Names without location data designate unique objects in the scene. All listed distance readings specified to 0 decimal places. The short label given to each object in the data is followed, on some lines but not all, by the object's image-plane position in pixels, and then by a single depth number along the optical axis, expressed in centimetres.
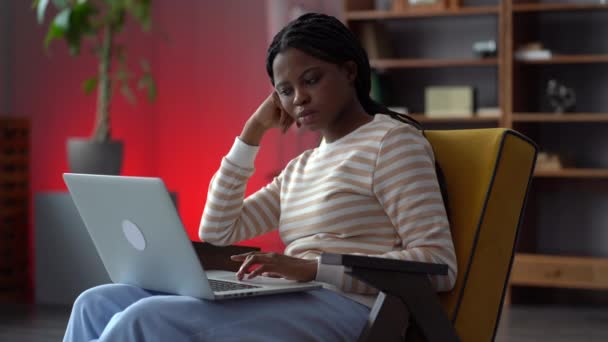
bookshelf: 451
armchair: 179
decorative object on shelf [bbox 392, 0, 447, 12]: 462
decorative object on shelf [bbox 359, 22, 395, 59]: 474
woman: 160
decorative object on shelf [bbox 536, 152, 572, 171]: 451
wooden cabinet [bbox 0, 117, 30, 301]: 459
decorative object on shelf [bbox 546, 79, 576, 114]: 456
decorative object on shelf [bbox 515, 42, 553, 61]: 449
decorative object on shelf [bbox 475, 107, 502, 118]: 454
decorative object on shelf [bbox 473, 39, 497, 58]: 456
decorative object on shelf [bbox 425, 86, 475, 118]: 460
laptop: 156
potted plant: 436
